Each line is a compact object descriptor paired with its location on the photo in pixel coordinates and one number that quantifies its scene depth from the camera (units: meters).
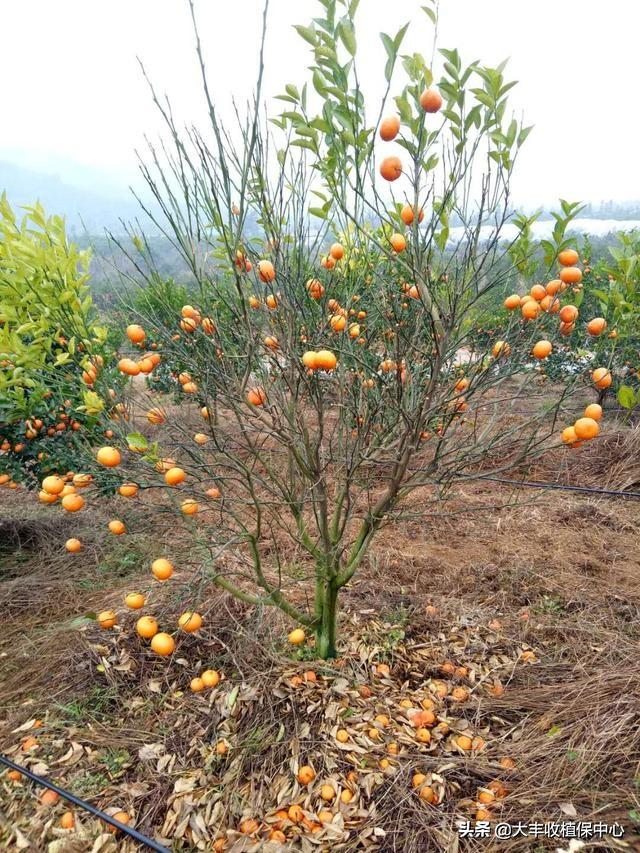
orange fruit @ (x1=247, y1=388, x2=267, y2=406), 1.90
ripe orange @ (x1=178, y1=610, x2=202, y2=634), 1.60
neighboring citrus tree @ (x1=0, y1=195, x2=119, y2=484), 1.91
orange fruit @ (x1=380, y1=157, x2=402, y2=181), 1.39
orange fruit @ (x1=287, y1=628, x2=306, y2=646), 2.21
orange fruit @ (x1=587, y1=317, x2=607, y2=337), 1.95
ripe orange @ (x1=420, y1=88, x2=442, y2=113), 1.27
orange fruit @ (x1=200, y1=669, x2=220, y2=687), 1.91
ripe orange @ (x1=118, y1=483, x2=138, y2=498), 1.80
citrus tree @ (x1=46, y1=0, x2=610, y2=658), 1.37
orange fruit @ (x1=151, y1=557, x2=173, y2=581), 1.61
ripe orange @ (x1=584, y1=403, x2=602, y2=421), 1.55
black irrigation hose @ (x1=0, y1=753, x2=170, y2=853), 1.51
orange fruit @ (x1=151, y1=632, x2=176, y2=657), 1.62
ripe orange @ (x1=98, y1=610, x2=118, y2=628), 2.07
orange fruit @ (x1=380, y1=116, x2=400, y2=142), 1.36
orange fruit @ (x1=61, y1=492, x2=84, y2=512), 1.76
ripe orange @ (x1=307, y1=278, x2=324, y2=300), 2.00
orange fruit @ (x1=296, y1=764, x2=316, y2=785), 1.92
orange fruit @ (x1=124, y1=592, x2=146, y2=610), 1.70
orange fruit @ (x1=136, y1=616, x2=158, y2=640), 1.70
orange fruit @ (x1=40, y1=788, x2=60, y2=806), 1.89
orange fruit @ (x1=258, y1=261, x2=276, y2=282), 1.67
